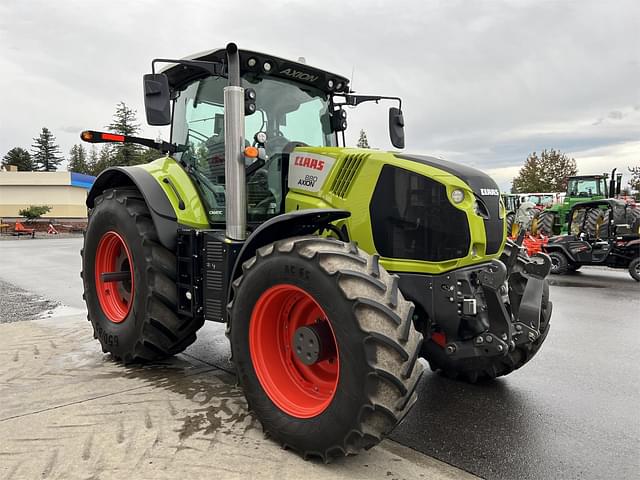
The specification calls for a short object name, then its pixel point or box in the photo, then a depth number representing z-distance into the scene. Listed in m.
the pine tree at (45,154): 90.50
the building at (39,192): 42.03
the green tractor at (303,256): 2.64
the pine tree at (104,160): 63.56
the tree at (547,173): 56.38
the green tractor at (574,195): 17.56
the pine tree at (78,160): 85.75
